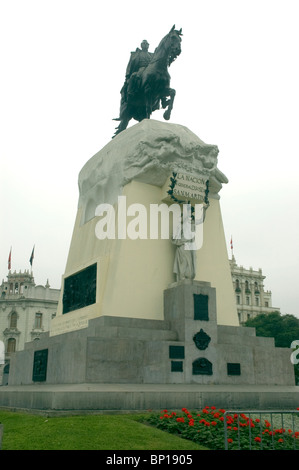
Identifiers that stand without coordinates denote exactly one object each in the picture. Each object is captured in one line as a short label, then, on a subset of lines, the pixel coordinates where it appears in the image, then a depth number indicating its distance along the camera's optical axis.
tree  38.56
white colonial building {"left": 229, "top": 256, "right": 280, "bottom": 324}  60.30
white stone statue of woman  13.09
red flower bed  6.19
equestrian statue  15.73
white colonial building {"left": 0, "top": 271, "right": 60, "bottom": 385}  51.50
